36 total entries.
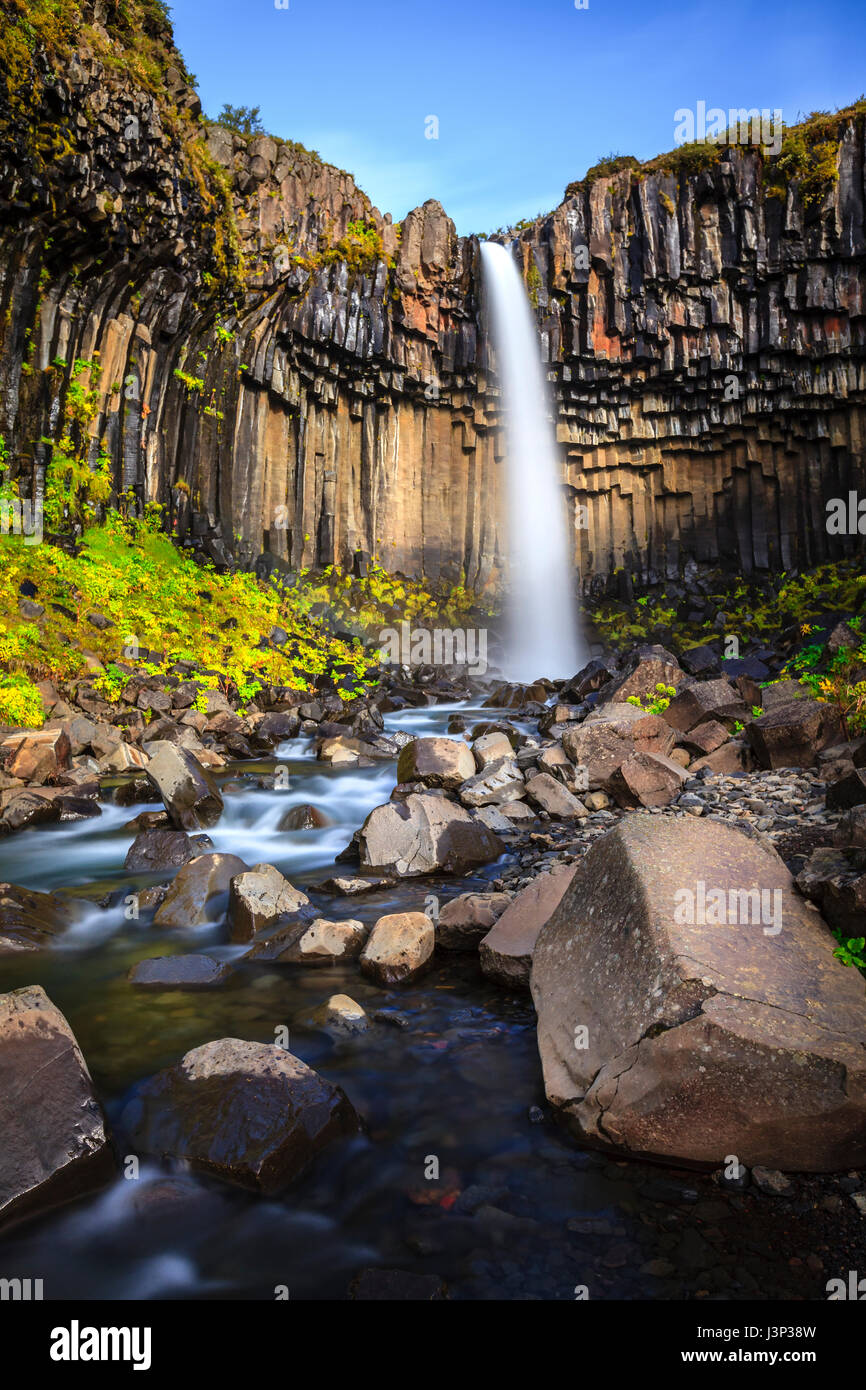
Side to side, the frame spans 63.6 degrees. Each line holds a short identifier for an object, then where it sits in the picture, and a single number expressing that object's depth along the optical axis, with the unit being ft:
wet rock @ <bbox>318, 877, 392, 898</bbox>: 24.68
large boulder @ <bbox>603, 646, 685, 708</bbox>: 46.39
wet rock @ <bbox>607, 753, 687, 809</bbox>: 31.30
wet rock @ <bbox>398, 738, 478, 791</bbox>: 35.94
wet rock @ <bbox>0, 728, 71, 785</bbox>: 36.22
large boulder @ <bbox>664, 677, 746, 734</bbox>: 38.29
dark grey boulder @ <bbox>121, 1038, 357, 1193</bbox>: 11.53
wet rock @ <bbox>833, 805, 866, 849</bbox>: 15.56
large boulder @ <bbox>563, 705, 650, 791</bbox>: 33.55
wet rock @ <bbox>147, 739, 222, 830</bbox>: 32.12
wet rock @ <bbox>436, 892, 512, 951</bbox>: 19.42
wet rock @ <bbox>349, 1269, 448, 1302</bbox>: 9.14
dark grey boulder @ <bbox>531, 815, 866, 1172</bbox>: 10.78
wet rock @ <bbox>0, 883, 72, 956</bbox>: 20.49
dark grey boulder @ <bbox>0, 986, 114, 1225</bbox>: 10.82
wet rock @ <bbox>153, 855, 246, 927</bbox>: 22.43
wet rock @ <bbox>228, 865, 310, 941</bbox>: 21.32
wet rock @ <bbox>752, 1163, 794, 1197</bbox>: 10.43
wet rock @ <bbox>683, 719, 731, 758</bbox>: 35.73
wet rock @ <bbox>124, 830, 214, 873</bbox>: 27.53
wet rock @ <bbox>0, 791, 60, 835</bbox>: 31.48
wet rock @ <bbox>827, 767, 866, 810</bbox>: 22.38
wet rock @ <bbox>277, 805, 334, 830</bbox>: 33.37
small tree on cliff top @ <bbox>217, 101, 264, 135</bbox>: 79.66
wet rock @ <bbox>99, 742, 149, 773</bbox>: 40.98
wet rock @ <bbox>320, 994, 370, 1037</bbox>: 16.05
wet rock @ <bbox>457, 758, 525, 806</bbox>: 33.35
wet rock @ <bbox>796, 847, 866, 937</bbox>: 13.83
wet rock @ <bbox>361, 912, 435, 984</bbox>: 18.17
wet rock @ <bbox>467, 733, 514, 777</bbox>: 38.29
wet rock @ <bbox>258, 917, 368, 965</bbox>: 19.39
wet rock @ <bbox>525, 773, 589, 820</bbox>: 31.50
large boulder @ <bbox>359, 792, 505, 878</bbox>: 26.61
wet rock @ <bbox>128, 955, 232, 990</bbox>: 18.38
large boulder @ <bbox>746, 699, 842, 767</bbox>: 32.02
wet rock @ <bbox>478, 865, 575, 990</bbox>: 17.31
